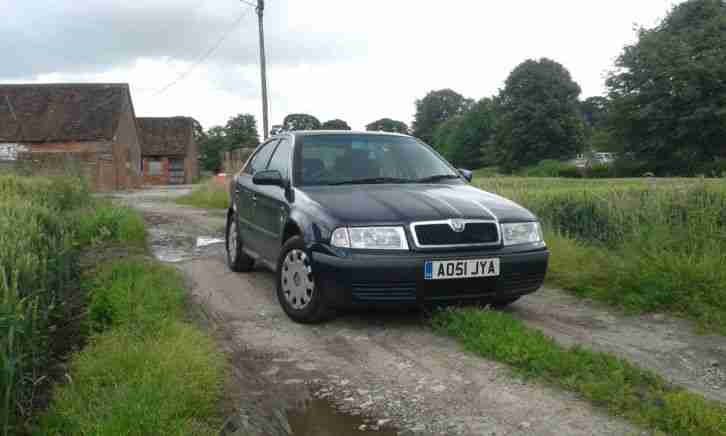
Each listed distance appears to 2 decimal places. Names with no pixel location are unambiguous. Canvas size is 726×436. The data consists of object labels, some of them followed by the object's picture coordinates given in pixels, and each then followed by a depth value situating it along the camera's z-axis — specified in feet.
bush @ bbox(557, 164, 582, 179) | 142.41
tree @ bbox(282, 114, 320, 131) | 214.44
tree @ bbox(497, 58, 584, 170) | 193.06
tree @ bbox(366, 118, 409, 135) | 326.89
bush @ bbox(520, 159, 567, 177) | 152.88
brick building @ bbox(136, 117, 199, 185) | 180.34
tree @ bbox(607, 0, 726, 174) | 114.62
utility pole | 73.82
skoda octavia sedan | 15.07
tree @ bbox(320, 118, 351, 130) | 205.60
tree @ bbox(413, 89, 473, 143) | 340.80
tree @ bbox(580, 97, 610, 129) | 321.28
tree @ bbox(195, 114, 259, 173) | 304.71
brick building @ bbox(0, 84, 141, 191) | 118.32
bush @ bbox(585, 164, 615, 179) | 128.36
